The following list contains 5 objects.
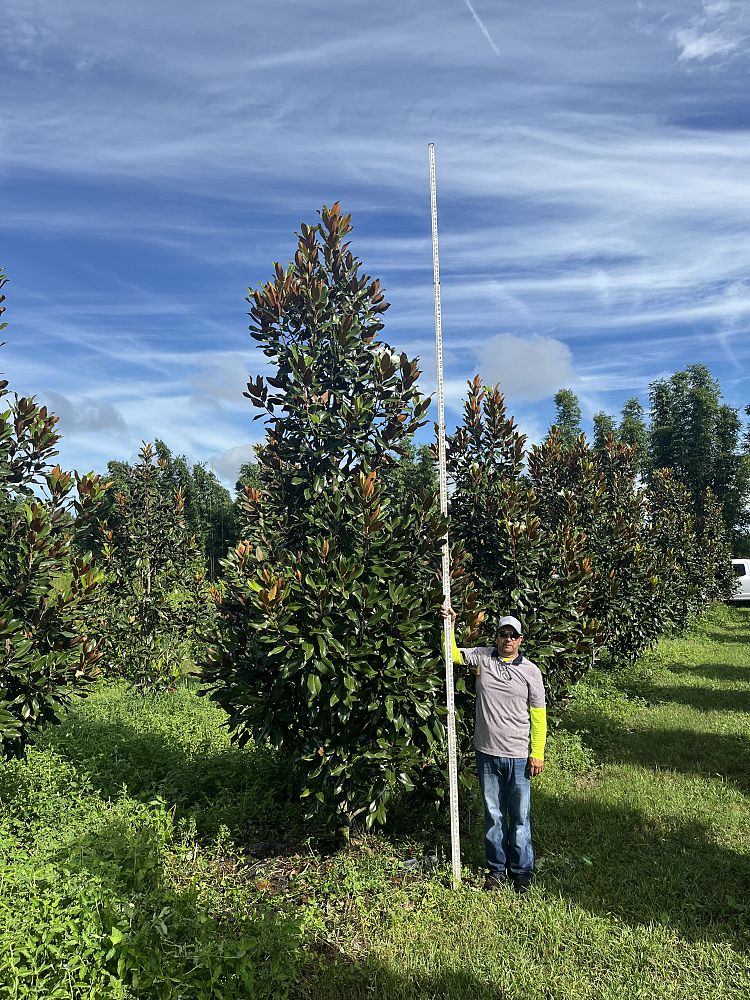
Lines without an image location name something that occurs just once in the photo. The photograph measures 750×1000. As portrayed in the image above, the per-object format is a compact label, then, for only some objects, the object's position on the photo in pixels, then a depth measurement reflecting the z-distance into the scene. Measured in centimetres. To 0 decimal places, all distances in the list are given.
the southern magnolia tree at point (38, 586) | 524
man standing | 479
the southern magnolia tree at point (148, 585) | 1138
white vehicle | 2806
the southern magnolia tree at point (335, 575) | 479
